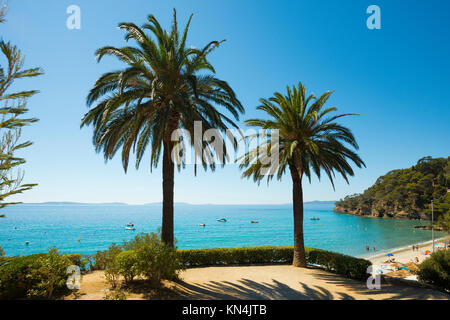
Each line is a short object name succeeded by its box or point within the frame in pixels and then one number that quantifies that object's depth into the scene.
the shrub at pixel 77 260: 11.51
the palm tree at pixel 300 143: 13.97
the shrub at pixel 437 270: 9.93
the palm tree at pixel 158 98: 9.96
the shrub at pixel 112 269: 8.31
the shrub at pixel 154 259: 8.03
